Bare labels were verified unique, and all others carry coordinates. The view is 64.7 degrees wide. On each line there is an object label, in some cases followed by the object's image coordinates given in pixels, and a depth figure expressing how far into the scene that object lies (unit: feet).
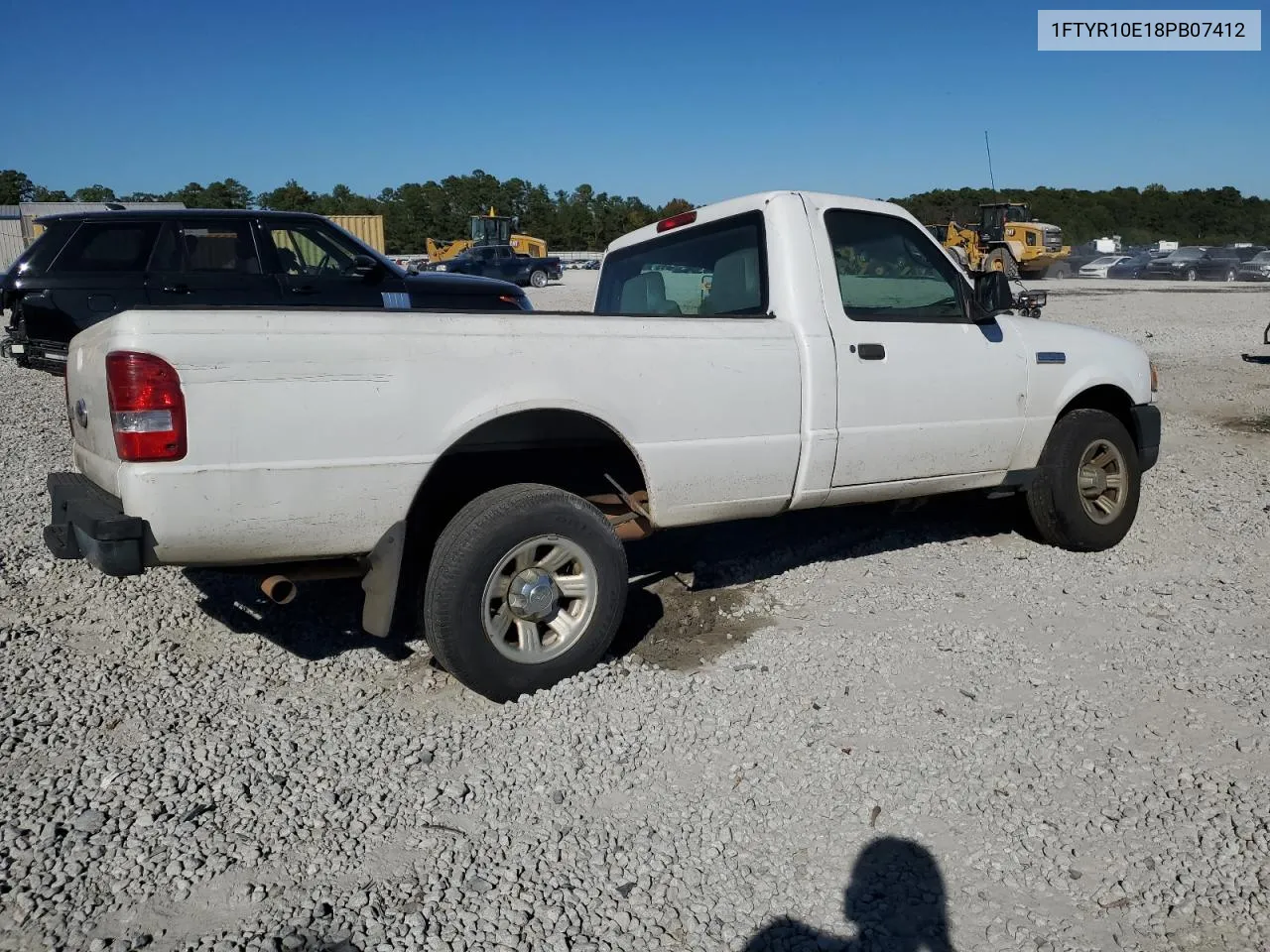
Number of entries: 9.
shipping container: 132.03
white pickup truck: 10.62
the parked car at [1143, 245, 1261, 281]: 145.48
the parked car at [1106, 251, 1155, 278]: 152.87
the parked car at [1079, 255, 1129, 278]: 153.69
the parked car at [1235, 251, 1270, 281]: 140.67
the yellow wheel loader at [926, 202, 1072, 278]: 112.78
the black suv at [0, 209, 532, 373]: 29.94
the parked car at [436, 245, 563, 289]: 112.88
